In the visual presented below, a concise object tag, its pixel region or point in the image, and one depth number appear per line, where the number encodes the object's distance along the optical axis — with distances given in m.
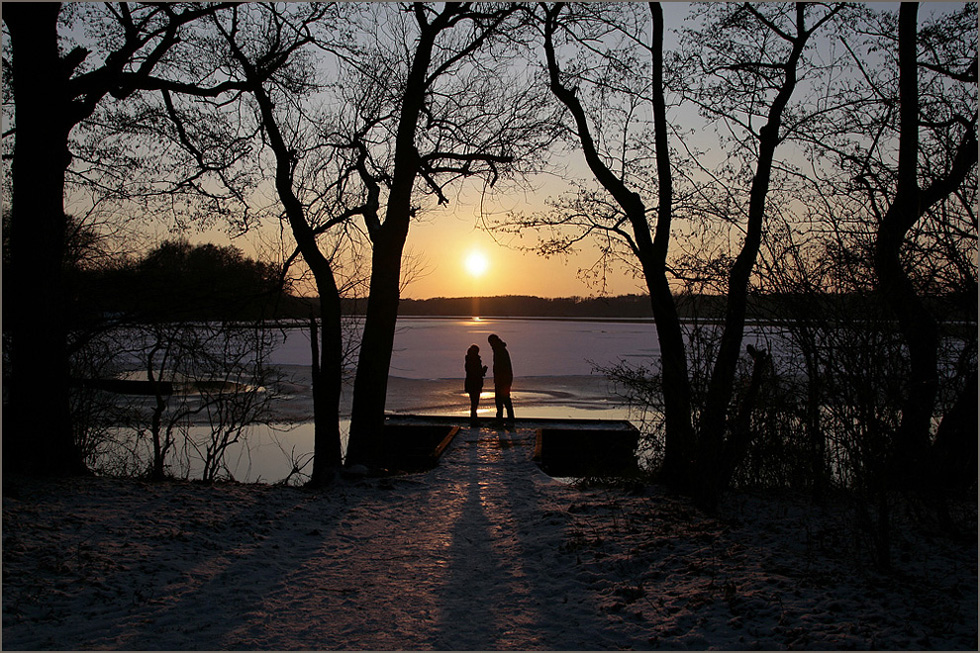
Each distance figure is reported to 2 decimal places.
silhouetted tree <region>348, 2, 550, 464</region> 10.13
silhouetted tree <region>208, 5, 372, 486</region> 9.66
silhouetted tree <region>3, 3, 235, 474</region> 7.21
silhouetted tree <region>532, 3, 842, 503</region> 6.77
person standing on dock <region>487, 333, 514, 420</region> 13.97
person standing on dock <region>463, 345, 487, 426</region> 14.10
